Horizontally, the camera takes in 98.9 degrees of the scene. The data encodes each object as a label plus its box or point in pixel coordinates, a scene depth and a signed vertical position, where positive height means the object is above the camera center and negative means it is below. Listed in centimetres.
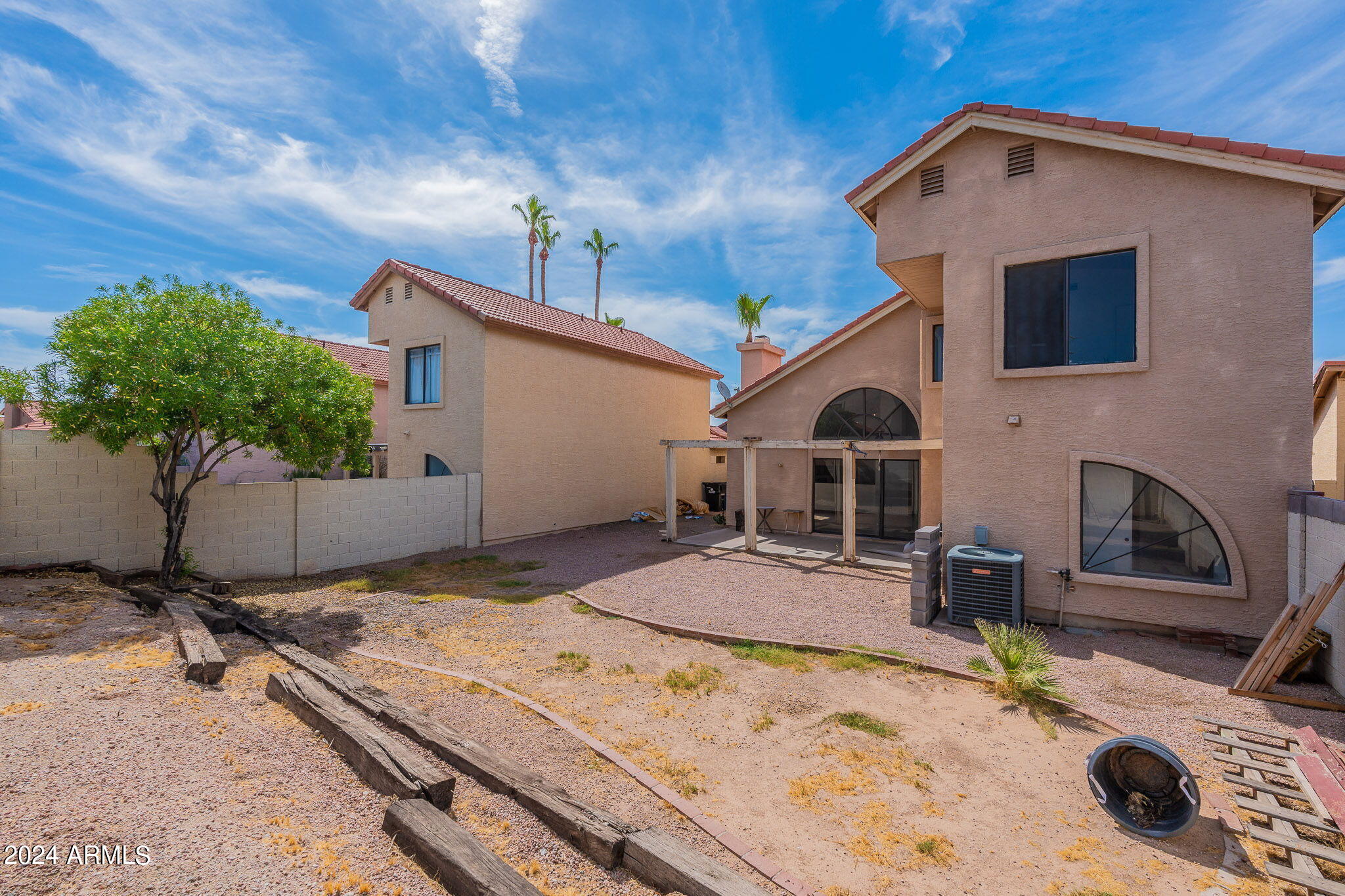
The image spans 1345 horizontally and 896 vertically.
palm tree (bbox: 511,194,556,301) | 3884 +1556
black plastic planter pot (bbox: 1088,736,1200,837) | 377 -234
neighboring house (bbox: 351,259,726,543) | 1499 +131
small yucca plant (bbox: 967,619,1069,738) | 580 -235
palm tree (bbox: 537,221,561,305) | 3916 +1424
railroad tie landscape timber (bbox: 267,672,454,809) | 364 -212
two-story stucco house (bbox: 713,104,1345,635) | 700 +144
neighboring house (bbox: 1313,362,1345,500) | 1151 +45
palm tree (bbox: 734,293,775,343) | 3672 +883
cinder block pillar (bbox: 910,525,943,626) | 823 -189
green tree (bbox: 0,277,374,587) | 760 +83
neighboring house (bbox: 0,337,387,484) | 2012 +66
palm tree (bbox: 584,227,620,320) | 4219 +1459
